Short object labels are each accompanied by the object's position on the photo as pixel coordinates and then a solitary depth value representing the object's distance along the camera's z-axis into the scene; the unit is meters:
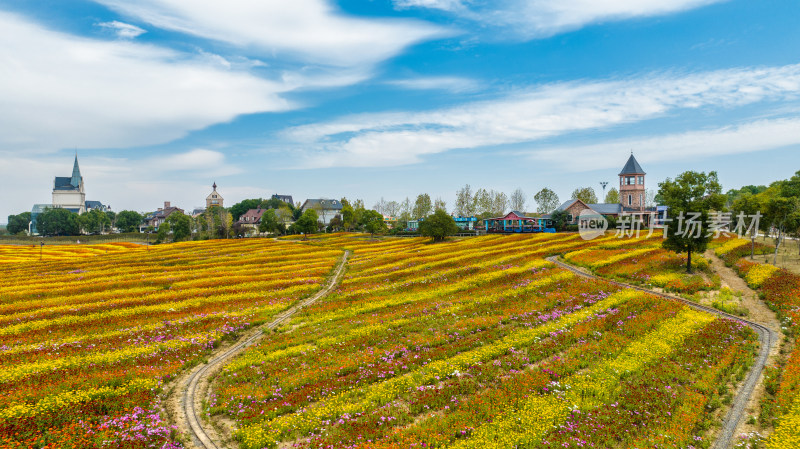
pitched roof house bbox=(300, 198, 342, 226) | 191.12
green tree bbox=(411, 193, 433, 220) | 169.88
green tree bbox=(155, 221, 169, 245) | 140.25
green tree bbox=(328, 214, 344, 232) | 147.88
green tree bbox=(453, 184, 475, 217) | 154.25
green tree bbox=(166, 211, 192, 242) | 137.50
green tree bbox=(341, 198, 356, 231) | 137.75
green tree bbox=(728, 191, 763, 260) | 59.18
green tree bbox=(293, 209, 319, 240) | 117.19
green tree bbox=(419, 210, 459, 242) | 84.62
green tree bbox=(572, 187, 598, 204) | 154.39
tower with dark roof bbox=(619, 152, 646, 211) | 108.00
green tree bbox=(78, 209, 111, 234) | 172.62
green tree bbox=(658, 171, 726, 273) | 37.66
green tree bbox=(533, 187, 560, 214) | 149.38
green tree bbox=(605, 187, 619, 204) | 153.75
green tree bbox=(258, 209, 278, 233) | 138.00
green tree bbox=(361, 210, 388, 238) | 107.88
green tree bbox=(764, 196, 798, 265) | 42.38
